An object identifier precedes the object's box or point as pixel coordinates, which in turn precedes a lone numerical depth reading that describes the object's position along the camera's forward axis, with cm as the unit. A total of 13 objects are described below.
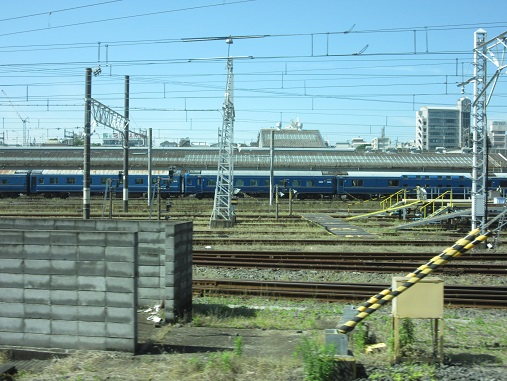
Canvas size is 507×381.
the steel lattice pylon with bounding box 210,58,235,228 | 2833
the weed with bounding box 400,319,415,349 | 708
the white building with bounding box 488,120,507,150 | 16612
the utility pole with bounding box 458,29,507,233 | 1988
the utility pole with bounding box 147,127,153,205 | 3729
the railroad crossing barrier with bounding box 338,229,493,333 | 644
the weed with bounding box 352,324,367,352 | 755
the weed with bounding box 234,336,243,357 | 708
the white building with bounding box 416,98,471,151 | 13912
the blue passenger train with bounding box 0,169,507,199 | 5066
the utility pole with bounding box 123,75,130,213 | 2818
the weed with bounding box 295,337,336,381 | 596
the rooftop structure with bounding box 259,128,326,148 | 8731
